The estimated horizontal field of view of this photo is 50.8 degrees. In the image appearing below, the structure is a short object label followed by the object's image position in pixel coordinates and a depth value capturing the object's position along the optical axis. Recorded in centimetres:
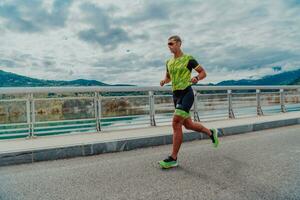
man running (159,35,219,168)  498
